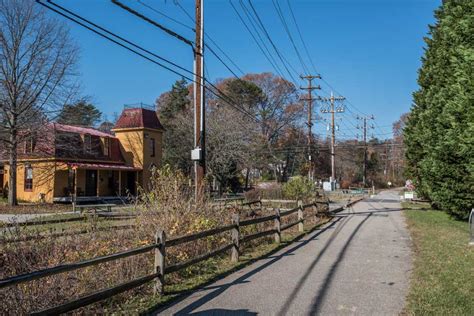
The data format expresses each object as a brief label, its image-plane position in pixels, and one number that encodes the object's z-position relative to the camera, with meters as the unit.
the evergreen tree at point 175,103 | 63.84
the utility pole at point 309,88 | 44.42
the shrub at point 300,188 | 25.09
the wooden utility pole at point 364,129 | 78.21
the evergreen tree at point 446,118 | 12.19
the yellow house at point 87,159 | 35.47
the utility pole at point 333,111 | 56.62
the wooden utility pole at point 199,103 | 14.86
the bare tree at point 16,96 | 30.77
